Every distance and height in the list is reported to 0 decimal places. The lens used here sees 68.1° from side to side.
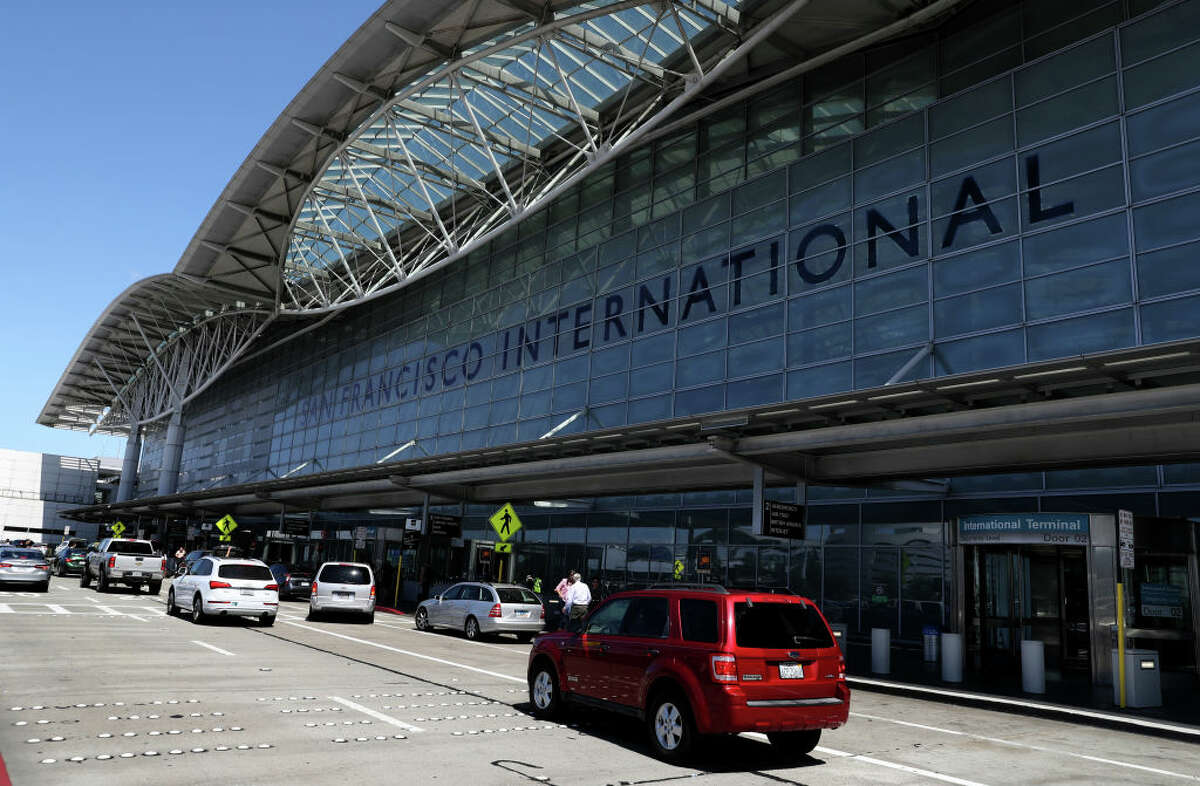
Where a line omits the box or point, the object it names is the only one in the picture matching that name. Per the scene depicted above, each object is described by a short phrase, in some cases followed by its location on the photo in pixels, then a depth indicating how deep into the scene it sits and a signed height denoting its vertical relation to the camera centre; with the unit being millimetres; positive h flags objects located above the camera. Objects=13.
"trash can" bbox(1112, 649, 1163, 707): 13617 -1599
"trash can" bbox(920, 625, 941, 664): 20078 -1758
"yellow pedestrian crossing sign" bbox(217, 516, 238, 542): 48106 +533
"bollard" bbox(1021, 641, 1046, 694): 14875 -1641
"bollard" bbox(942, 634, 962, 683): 16291 -1664
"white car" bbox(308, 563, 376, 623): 24109 -1354
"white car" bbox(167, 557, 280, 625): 20719 -1280
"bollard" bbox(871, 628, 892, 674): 17141 -1676
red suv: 7980 -1045
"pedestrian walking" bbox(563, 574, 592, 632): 21859 -1223
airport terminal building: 17516 +7587
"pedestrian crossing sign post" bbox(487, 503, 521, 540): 25188 +732
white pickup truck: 32562 -1235
